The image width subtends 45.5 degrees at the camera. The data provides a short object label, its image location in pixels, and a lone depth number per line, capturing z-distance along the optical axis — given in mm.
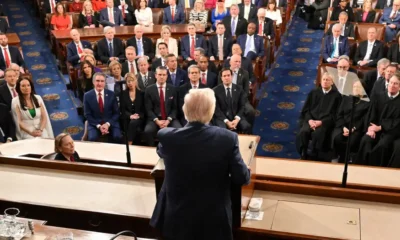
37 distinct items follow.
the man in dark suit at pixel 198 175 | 2092
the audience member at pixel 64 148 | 3287
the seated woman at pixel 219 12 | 7684
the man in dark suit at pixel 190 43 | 6551
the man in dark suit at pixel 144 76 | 5402
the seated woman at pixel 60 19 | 7465
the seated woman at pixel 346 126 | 4555
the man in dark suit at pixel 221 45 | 6582
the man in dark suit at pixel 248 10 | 7750
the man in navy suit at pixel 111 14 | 7934
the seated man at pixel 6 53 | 6129
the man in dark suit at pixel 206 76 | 5348
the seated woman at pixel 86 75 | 5325
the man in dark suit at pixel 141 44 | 6609
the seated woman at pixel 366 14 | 7566
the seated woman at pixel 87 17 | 7719
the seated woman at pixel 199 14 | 7684
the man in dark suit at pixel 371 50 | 6035
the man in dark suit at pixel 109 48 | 6477
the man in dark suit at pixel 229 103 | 4816
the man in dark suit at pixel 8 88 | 4961
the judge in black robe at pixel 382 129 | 4332
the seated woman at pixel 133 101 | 4931
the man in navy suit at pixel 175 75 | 5457
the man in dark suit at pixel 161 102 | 4895
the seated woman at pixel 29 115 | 4703
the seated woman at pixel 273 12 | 7758
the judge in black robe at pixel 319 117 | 4633
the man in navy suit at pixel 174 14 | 7859
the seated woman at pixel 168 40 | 6410
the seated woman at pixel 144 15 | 7836
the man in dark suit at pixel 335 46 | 6298
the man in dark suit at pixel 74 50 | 6367
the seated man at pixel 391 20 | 6906
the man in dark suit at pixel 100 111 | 4758
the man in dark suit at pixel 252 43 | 6449
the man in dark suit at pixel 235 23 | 7222
